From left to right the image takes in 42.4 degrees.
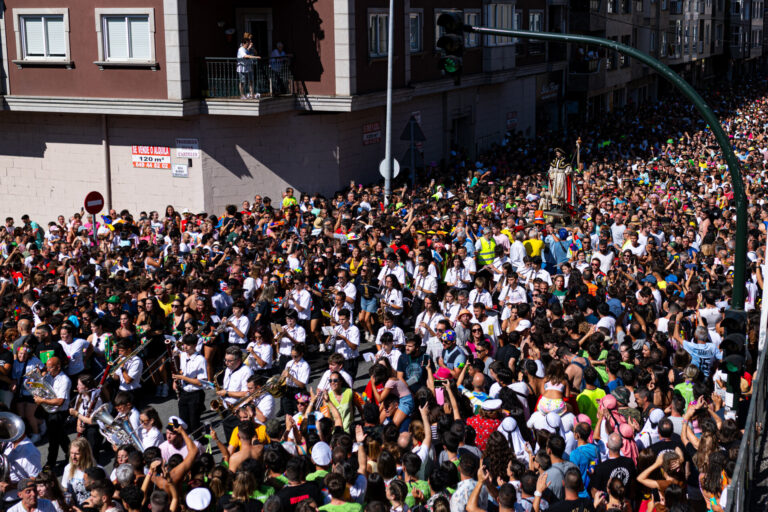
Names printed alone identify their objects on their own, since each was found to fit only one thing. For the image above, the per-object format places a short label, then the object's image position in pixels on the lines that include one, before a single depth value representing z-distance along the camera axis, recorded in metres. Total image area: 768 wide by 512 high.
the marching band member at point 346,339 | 12.90
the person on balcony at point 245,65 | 23.88
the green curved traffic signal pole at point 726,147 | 9.27
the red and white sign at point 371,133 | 27.98
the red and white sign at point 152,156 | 24.66
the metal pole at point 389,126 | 22.11
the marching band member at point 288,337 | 12.64
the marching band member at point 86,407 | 10.84
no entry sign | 18.19
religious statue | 23.61
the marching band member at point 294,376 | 11.55
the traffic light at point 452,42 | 10.60
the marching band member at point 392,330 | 12.35
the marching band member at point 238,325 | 13.29
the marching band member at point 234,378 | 11.19
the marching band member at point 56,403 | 11.20
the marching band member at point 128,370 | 11.96
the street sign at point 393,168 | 21.84
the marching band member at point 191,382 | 11.78
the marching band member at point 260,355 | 12.23
